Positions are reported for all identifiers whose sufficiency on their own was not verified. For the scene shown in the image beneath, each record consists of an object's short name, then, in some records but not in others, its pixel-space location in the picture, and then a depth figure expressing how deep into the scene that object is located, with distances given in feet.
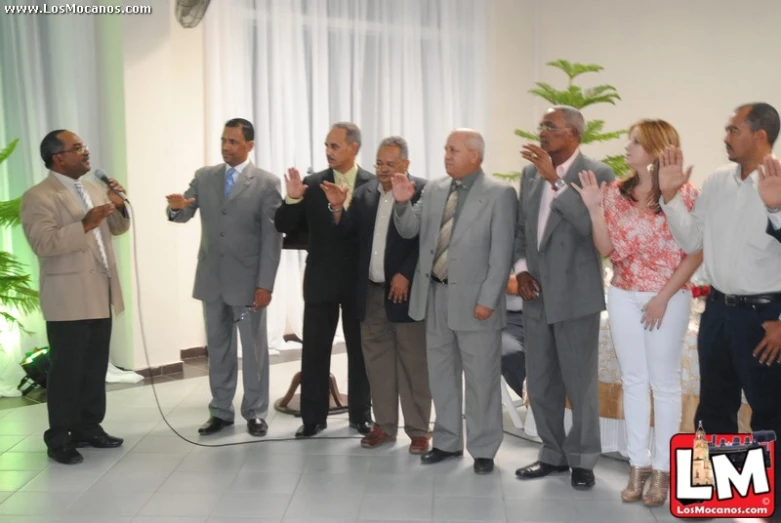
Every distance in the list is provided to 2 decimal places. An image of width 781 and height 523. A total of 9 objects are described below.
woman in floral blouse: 11.55
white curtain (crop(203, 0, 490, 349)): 22.38
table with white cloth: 13.58
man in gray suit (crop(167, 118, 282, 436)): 15.42
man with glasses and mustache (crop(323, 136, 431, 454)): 14.06
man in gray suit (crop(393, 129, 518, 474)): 13.05
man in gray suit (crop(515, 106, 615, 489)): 12.22
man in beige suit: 13.84
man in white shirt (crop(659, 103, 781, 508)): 10.61
